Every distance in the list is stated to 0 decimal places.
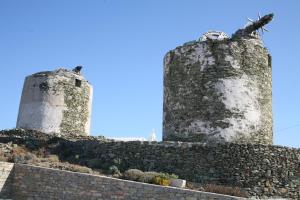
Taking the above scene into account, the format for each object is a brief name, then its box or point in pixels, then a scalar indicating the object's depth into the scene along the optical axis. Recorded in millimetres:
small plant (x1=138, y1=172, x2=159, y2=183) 14586
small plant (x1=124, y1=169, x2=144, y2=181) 14852
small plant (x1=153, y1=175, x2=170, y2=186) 14398
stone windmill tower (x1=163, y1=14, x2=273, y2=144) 18219
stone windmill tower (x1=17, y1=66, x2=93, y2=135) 23781
